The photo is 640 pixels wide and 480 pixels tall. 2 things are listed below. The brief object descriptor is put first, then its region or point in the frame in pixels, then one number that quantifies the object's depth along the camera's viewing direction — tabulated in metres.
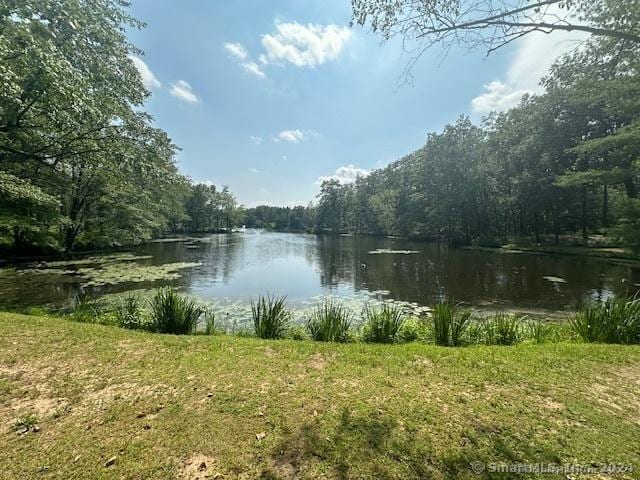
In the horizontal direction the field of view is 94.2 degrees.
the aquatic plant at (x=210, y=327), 5.50
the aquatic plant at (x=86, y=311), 6.02
